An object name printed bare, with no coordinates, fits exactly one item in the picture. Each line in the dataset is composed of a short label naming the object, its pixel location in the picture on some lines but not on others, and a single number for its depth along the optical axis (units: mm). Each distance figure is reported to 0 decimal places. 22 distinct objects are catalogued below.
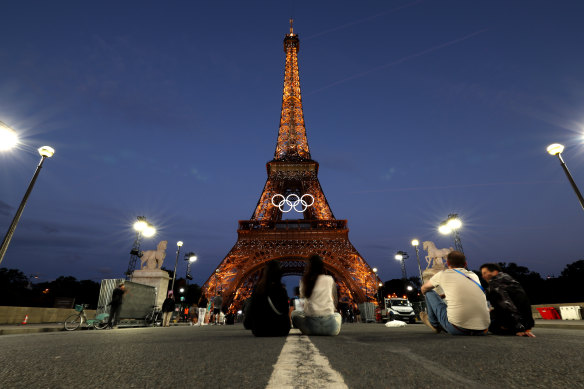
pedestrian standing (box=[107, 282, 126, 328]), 11133
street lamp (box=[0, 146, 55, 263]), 9457
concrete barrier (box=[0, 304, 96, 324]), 14141
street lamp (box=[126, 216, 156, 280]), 17828
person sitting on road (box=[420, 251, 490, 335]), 4156
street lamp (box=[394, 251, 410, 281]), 28538
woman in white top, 5027
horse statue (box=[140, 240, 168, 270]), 16219
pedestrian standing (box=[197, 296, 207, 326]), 17562
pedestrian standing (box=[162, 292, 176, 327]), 14281
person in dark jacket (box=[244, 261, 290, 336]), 4617
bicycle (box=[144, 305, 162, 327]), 14570
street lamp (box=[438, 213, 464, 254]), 17042
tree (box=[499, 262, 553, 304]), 42438
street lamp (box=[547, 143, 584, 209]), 10883
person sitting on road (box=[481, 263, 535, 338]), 4312
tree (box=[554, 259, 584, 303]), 39219
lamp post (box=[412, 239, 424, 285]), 20238
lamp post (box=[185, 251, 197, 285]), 29453
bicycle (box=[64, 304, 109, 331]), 11391
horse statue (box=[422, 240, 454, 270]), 16188
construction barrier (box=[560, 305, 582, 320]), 15285
